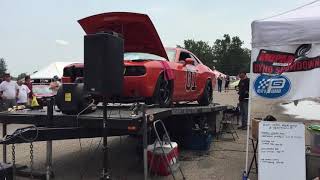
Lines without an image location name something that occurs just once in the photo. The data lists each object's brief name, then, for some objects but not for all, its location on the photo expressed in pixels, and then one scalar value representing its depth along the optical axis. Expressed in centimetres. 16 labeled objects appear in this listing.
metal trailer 373
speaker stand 363
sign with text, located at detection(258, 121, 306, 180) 380
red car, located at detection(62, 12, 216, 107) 437
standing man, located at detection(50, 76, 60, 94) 630
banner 382
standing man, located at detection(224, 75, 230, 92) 3000
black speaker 359
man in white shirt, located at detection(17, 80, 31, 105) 889
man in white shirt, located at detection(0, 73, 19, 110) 862
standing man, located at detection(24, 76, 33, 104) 963
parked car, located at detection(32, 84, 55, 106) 1193
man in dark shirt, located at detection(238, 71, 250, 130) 826
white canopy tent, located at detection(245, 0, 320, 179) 376
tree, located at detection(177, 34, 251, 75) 6066
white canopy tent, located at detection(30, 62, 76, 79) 1479
